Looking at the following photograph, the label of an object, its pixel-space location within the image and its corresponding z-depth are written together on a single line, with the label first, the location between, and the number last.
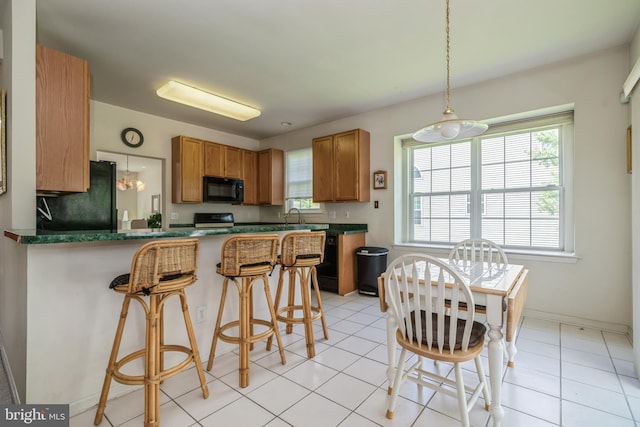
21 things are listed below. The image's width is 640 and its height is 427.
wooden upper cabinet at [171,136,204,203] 4.44
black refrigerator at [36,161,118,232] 2.51
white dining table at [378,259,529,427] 1.46
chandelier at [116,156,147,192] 4.21
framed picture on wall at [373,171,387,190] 4.21
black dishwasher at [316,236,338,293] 4.14
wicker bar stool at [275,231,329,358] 2.33
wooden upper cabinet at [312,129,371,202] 4.23
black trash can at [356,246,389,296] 3.97
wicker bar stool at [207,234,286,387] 1.90
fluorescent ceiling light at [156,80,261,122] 3.29
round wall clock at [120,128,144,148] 4.09
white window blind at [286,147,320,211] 5.23
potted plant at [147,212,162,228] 4.37
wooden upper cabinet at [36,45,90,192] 1.96
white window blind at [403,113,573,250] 3.19
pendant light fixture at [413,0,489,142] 1.92
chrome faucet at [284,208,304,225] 5.30
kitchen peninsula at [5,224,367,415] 1.50
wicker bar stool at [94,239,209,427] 1.49
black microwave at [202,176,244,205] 4.65
